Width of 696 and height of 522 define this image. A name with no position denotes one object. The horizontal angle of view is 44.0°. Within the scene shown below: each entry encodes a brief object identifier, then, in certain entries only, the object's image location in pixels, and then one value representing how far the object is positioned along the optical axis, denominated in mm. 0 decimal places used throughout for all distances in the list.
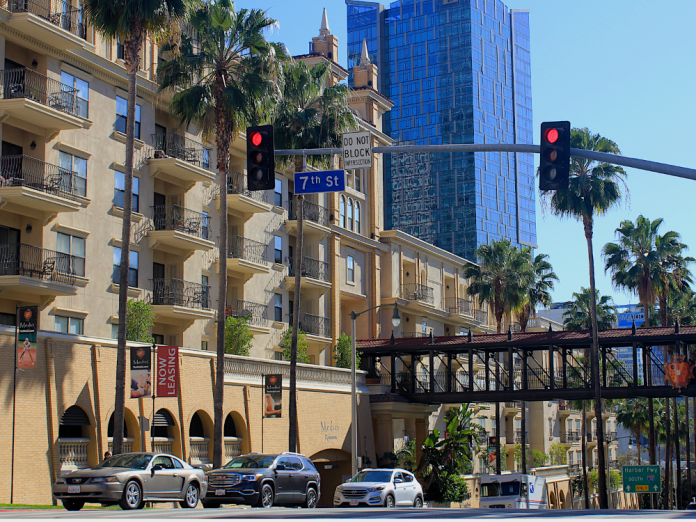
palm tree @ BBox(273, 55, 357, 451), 40812
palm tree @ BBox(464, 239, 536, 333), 67625
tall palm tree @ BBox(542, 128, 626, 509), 51844
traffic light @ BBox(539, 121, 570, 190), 16078
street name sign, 19797
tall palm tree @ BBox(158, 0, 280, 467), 34219
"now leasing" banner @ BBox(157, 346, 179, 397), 31500
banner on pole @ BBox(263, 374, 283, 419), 38812
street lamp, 37584
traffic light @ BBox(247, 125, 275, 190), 17781
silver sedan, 21609
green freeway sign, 54844
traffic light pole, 16031
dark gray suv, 25203
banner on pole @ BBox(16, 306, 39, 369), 26562
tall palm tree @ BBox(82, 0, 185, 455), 29672
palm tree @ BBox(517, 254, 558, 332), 71375
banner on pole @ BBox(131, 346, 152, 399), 30250
